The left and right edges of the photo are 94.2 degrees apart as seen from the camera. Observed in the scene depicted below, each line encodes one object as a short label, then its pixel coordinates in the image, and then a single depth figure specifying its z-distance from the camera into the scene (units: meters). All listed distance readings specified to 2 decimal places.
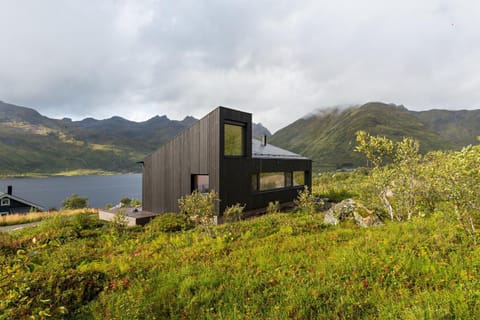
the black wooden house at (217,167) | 11.70
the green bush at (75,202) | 38.09
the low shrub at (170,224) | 10.19
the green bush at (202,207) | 9.05
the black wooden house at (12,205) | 32.00
